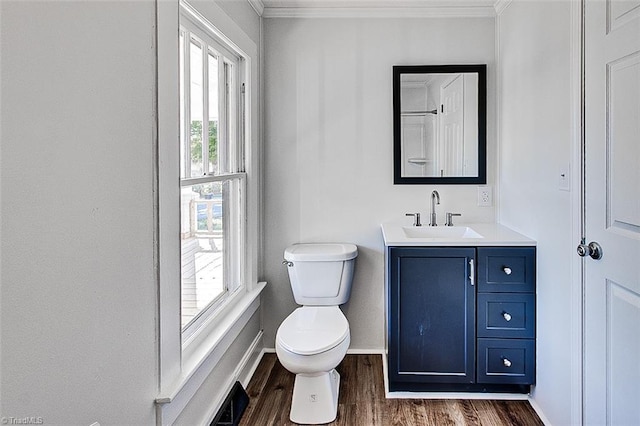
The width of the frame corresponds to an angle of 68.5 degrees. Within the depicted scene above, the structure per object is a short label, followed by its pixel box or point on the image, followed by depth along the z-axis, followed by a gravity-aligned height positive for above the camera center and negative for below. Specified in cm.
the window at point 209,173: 197 +17
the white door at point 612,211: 149 -2
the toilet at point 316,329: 219 -62
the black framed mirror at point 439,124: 300 +53
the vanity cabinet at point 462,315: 240 -57
